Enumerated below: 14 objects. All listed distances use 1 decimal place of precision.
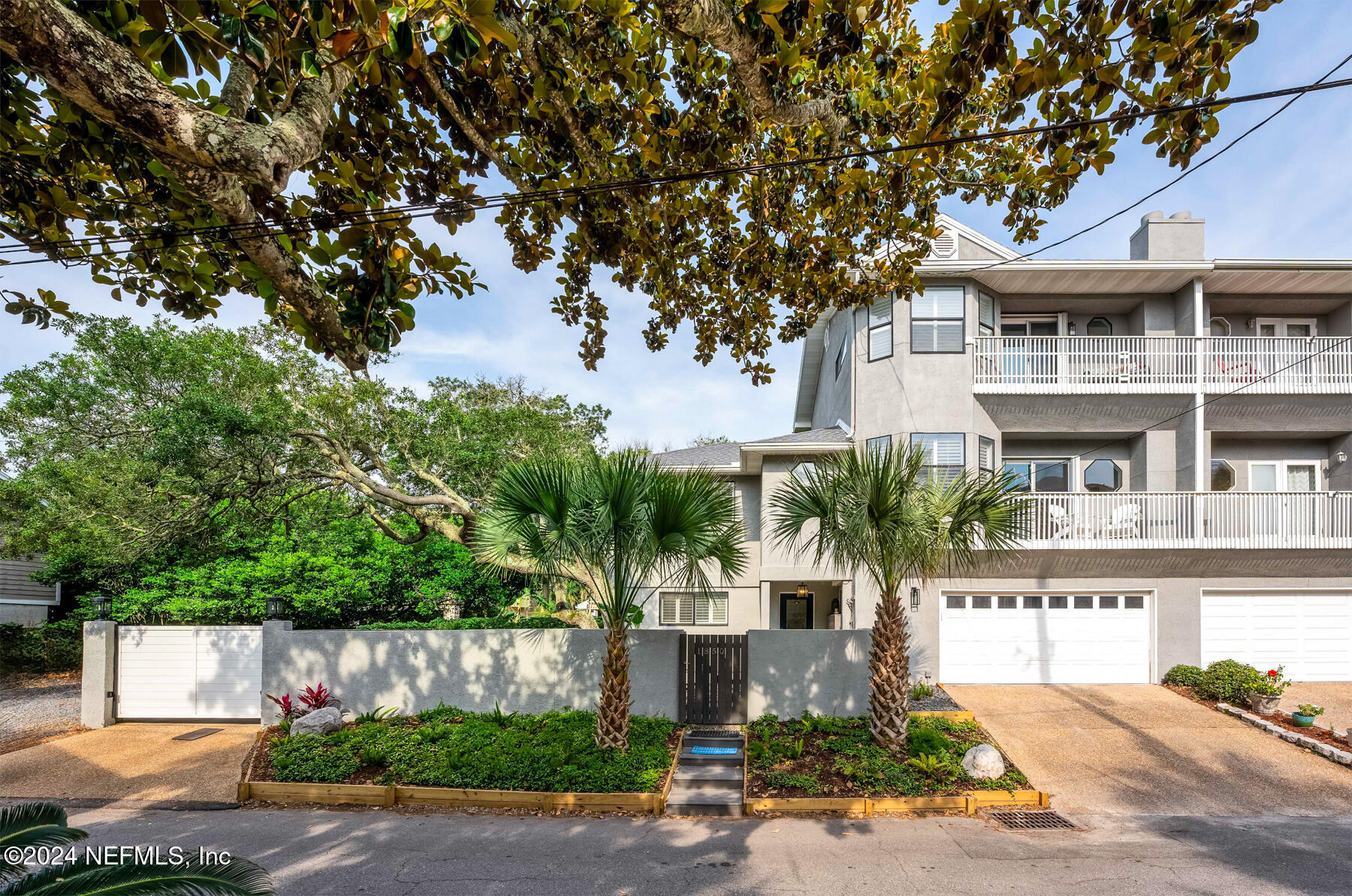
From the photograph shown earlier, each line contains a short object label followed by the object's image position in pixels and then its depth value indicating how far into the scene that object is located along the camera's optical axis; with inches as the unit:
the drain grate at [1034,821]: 285.3
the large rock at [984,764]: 322.0
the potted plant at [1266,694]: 417.7
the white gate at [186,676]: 445.4
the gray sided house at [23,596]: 664.4
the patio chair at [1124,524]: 500.4
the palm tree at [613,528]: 320.8
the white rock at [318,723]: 363.3
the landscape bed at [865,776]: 303.7
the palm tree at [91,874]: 116.6
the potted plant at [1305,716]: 390.3
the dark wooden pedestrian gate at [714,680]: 408.8
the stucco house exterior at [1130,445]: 502.9
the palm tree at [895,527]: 337.1
